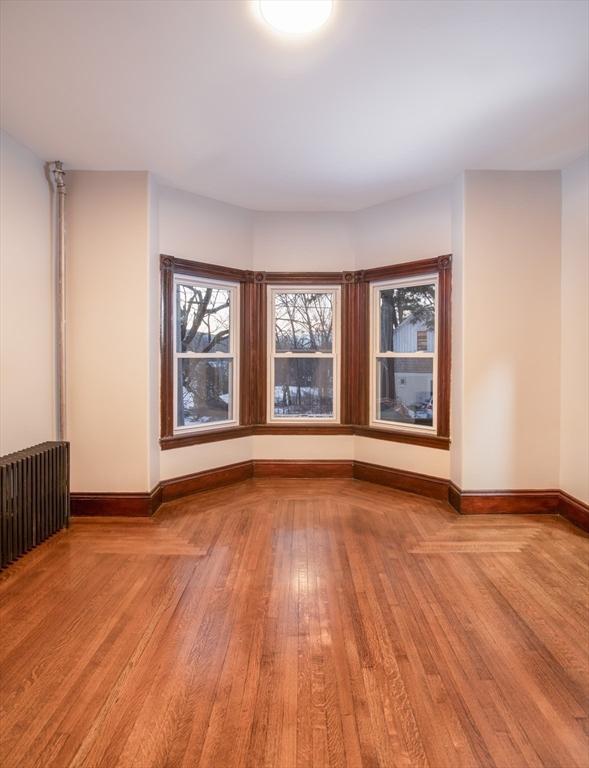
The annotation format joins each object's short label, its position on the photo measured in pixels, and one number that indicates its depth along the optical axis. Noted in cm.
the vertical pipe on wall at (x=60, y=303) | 360
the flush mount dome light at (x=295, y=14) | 194
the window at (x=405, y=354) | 432
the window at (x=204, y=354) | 430
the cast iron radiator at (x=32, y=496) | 281
